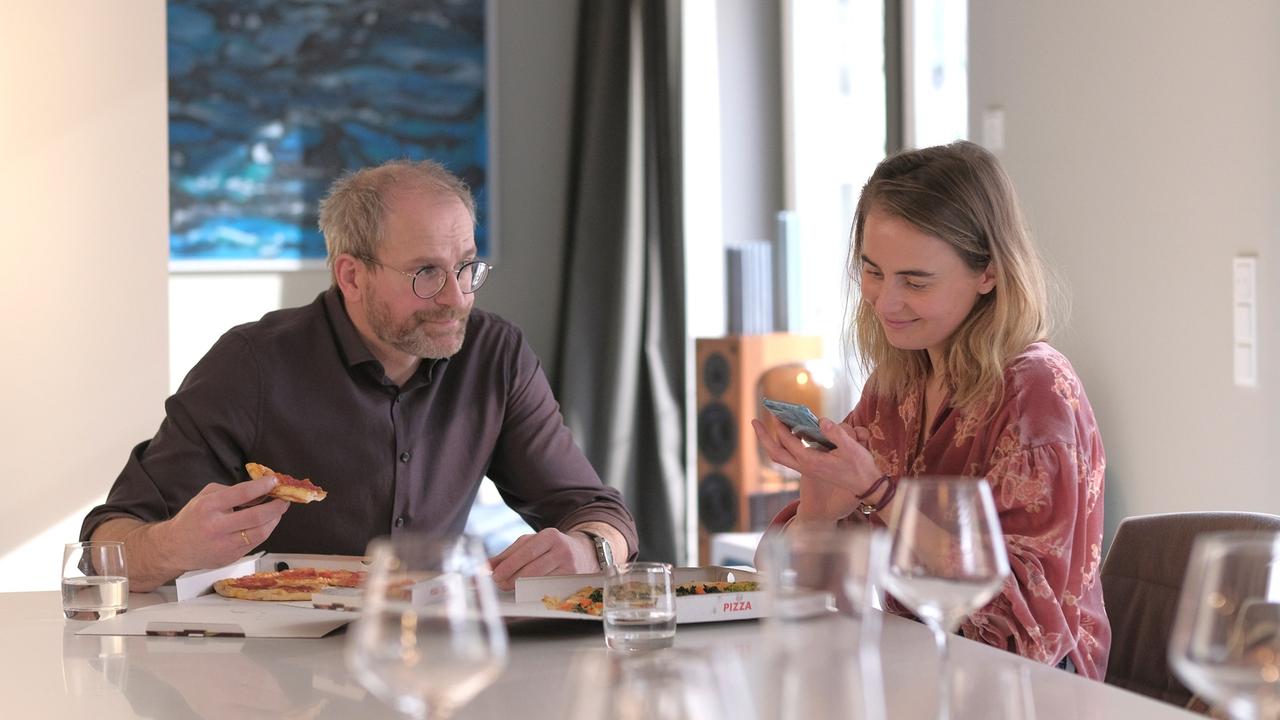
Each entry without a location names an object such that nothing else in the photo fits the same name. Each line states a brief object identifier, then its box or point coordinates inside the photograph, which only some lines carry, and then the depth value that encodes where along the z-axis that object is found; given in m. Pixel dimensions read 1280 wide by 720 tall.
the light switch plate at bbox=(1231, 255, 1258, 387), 2.96
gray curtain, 5.50
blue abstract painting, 5.60
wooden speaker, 4.77
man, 2.31
